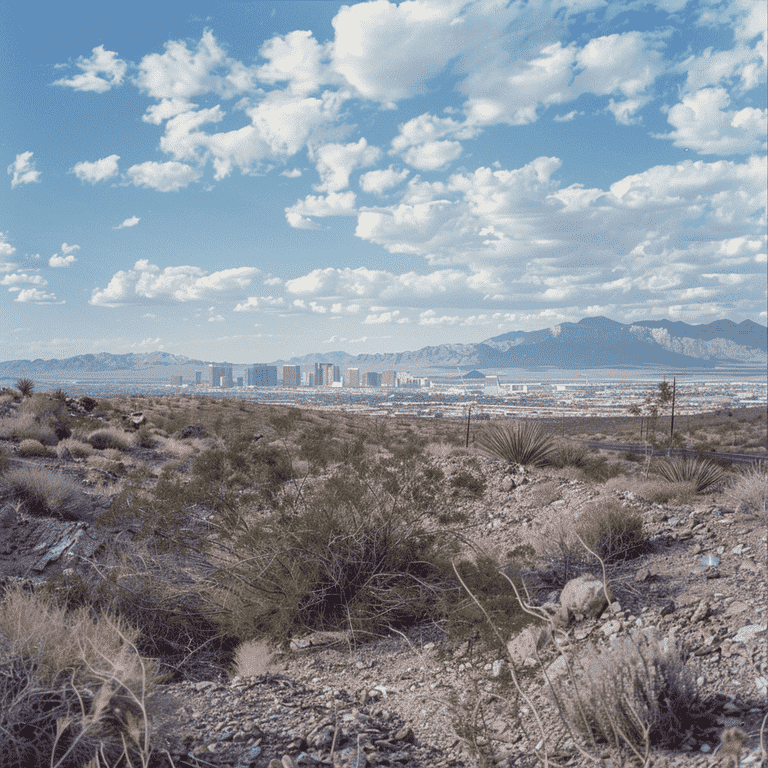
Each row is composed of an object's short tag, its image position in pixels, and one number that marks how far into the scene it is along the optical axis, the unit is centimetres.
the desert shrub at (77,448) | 1948
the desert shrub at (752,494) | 942
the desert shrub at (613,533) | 853
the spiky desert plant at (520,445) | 1620
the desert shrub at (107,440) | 2253
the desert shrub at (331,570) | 714
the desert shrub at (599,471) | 1559
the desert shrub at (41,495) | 1176
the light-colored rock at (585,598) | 664
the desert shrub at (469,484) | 905
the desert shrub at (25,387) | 3258
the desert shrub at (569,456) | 1667
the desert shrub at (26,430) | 1947
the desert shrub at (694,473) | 1312
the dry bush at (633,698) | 431
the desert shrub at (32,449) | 1739
